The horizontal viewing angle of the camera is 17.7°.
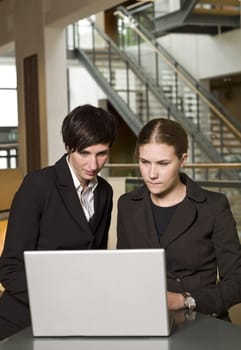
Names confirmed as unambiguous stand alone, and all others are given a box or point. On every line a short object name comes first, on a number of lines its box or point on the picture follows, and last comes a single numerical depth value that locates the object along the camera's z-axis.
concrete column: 7.91
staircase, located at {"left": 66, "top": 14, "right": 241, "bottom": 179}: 11.87
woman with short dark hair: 2.47
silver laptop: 1.98
